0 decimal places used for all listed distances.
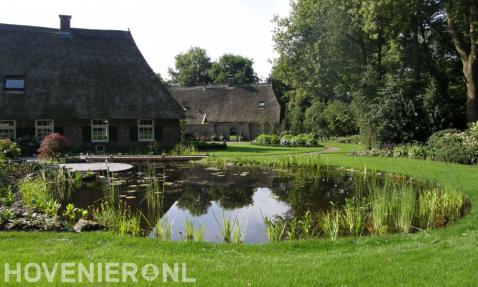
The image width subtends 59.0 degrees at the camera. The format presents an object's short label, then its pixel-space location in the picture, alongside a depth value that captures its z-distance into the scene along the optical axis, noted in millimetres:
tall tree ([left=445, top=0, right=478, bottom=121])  21625
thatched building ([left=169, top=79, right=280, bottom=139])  47625
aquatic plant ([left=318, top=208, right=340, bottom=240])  7602
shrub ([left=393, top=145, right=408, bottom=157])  22250
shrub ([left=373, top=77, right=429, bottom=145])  23828
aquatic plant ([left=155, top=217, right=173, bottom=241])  7727
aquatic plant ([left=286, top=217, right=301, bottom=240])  7820
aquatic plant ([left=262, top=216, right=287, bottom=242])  7602
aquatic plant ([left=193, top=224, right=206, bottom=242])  7421
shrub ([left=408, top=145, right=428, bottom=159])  20844
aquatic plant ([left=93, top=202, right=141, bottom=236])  7902
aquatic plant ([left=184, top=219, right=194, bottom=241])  7871
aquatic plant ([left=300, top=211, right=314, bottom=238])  8084
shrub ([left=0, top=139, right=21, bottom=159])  16219
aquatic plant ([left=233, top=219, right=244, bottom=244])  7469
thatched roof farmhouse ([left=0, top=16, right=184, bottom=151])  26656
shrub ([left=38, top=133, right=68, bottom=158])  19781
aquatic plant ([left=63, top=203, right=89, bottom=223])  9112
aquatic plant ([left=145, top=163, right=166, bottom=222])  9977
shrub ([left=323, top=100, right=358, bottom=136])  39688
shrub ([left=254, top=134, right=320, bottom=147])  32906
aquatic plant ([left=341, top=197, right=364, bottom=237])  8109
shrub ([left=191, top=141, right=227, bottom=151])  28438
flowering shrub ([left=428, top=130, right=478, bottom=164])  17922
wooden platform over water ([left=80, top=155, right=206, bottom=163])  22188
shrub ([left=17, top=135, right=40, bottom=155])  24844
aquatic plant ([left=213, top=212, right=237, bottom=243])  7799
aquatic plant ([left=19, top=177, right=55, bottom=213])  9708
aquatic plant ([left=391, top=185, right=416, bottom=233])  8172
